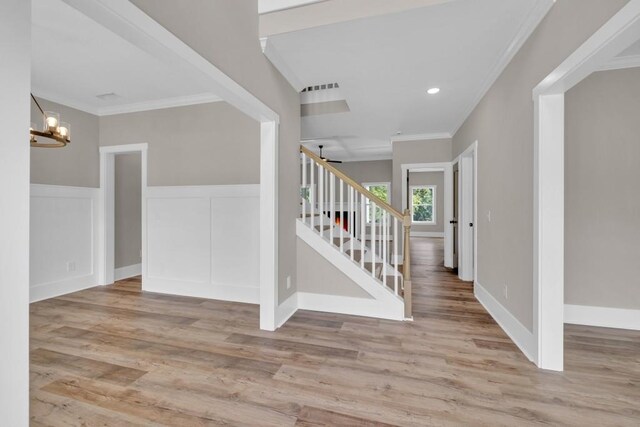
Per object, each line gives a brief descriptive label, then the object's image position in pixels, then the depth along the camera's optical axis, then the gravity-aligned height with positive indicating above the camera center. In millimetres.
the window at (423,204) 10844 +364
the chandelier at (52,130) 2247 +670
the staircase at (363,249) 2998 -382
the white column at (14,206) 778 +20
